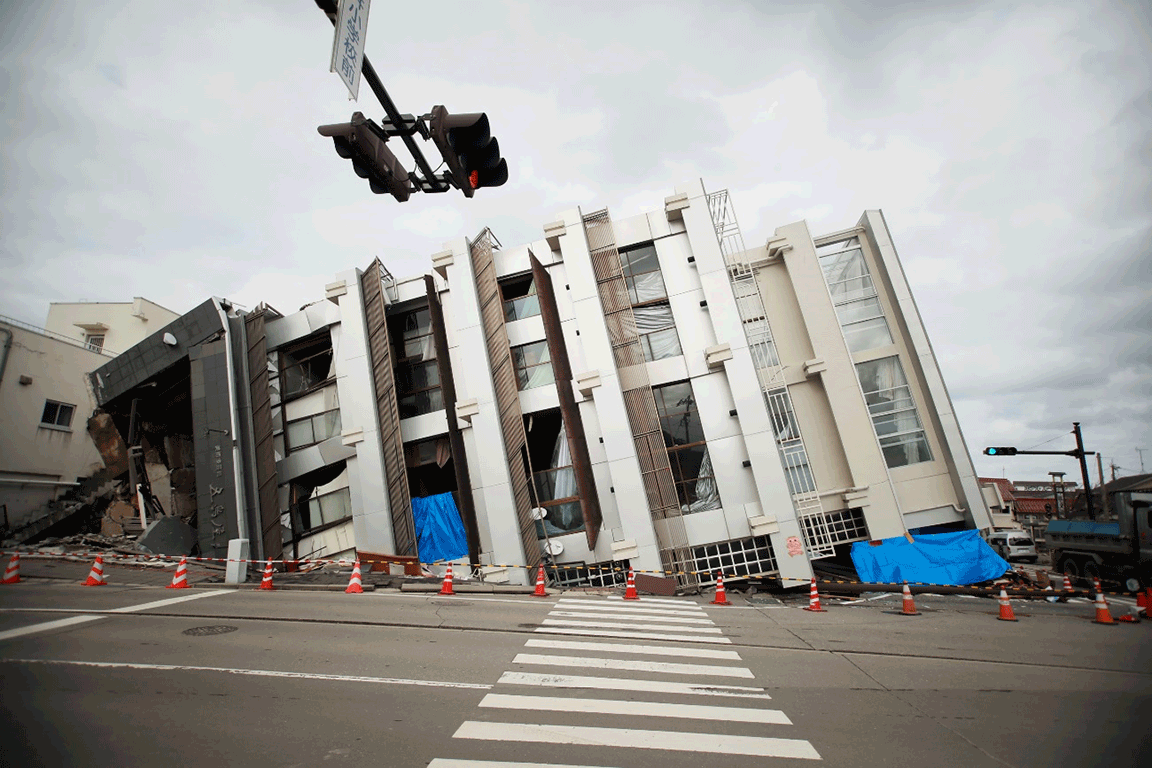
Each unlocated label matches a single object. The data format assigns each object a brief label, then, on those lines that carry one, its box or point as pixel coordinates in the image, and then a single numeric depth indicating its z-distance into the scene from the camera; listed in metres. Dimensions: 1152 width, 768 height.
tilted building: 18.72
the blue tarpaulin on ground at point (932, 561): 16.91
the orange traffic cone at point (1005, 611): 12.68
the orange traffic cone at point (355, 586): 14.41
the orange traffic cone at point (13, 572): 13.98
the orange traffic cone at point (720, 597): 15.04
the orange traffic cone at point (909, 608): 13.51
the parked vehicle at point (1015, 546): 21.31
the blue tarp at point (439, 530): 20.17
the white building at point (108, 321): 32.97
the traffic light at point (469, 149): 3.90
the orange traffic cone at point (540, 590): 14.84
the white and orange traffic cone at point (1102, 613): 12.08
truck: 15.48
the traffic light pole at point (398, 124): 3.09
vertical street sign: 3.15
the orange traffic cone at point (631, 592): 15.10
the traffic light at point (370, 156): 3.61
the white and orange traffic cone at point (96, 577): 14.20
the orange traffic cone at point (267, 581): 14.74
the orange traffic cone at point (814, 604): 13.83
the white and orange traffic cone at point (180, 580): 14.44
